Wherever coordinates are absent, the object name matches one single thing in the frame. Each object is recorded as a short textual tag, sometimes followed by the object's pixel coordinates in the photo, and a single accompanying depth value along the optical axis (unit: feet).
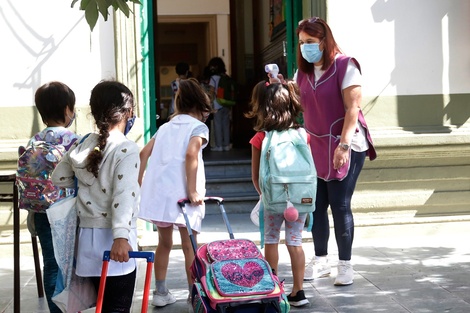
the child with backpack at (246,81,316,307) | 18.85
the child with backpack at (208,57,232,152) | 43.45
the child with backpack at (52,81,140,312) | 13.91
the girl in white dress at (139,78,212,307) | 18.93
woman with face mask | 21.21
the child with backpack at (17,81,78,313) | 17.49
